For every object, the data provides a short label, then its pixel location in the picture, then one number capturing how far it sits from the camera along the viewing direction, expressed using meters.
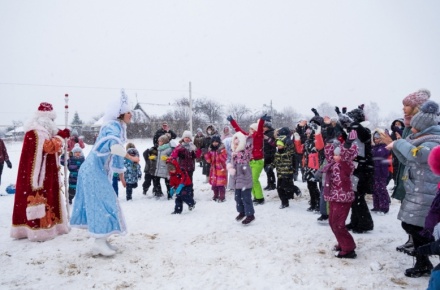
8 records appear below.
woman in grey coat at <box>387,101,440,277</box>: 3.68
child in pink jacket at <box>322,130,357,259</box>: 4.35
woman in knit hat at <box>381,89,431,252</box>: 4.27
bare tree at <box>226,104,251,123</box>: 58.34
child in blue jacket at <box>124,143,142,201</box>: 8.95
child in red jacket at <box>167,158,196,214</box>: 7.35
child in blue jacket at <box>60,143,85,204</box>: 8.40
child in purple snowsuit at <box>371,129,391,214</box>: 6.75
